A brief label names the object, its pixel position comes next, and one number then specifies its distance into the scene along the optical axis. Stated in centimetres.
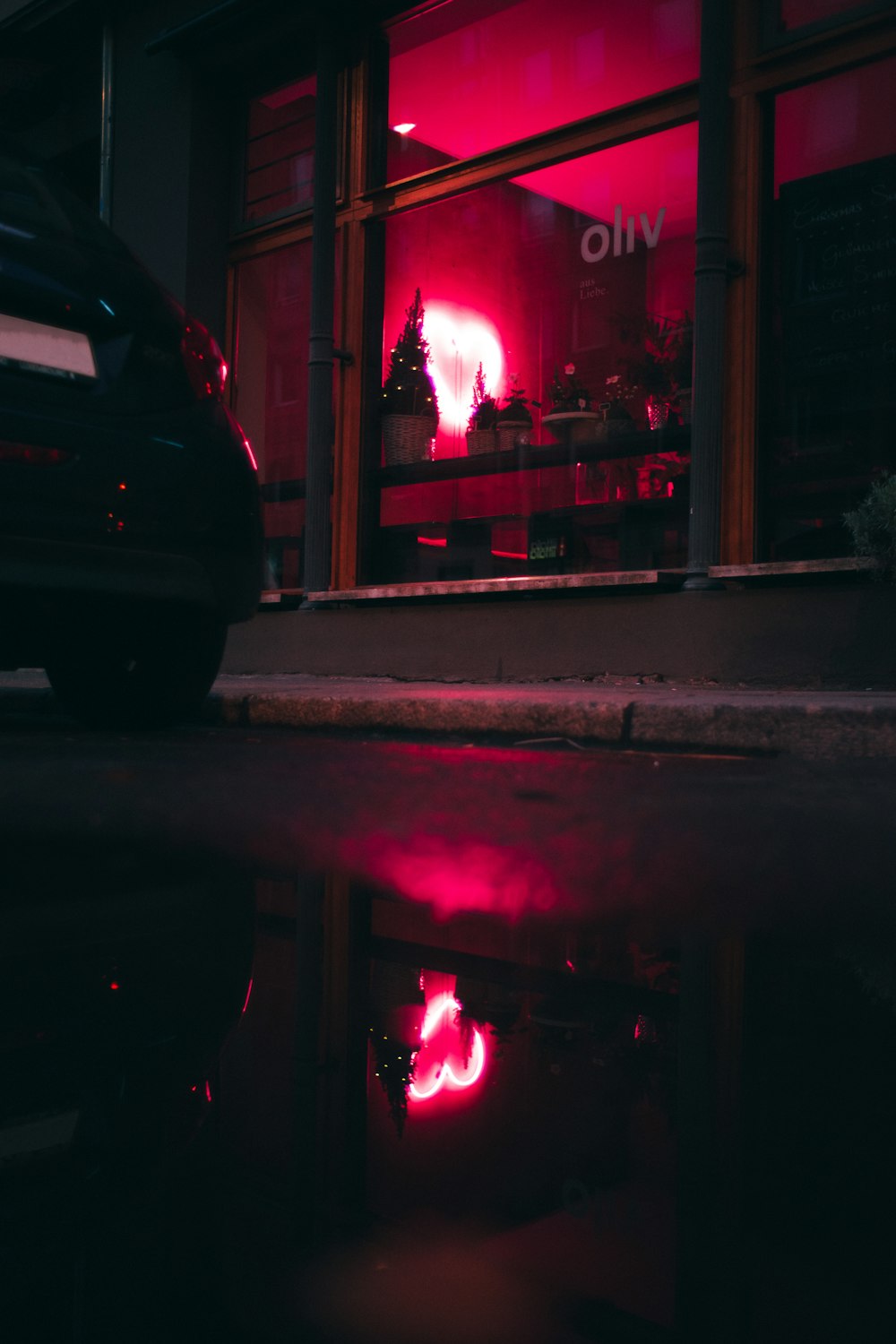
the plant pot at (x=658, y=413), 781
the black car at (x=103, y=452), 357
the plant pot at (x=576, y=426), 822
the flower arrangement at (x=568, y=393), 831
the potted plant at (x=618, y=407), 802
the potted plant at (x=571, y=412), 826
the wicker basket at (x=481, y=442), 878
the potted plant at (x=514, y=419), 863
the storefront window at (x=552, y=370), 773
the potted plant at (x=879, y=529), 554
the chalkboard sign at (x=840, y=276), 686
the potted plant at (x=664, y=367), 767
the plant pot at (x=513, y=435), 862
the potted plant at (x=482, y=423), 880
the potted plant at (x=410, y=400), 914
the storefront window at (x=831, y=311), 685
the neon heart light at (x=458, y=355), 895
